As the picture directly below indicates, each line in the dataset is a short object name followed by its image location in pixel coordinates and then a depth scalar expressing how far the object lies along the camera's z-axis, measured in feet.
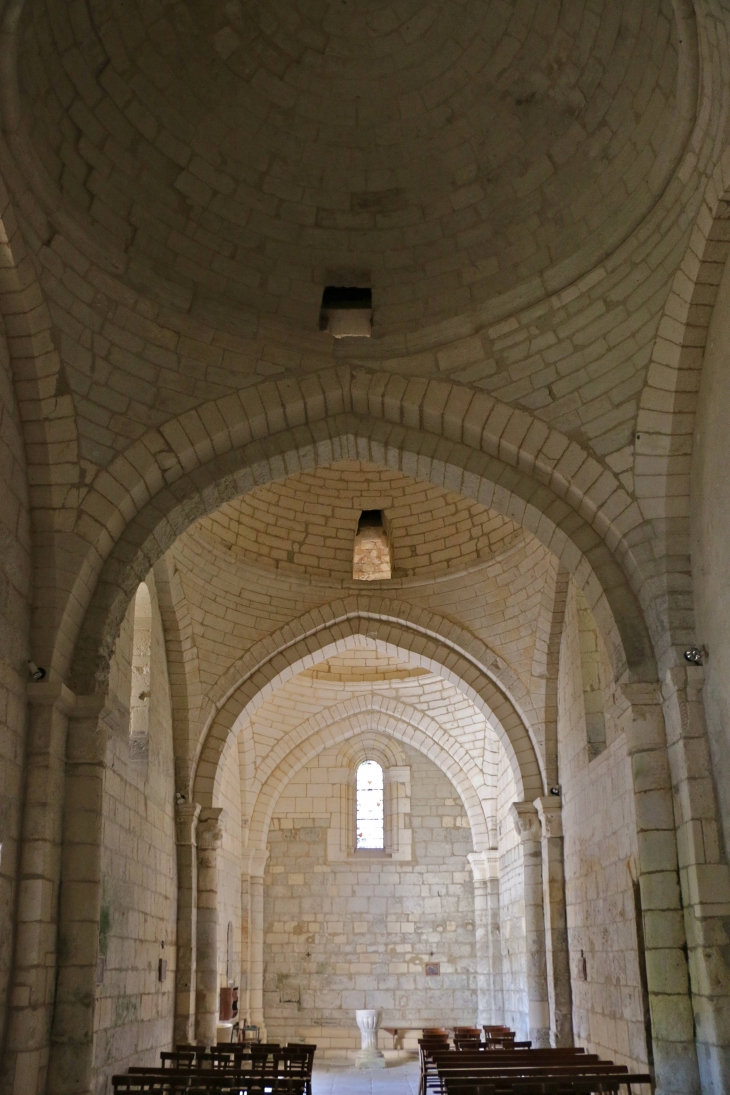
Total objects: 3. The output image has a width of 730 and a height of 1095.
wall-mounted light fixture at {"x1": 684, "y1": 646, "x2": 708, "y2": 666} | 24.84
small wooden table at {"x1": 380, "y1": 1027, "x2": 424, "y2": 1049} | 56.23
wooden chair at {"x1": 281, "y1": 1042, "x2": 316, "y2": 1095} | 27.50
